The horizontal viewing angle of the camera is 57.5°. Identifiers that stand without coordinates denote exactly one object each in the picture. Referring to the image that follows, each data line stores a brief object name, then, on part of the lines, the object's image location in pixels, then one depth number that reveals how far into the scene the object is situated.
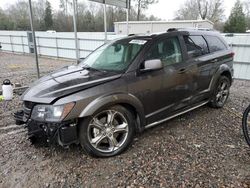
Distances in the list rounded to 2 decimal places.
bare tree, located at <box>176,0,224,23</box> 46.75
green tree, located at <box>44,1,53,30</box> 32.34
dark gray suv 2.85
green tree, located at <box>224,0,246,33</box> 34.38
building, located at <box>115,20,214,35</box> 19.08
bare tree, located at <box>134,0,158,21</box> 38.84
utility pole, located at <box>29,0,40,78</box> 6.20
